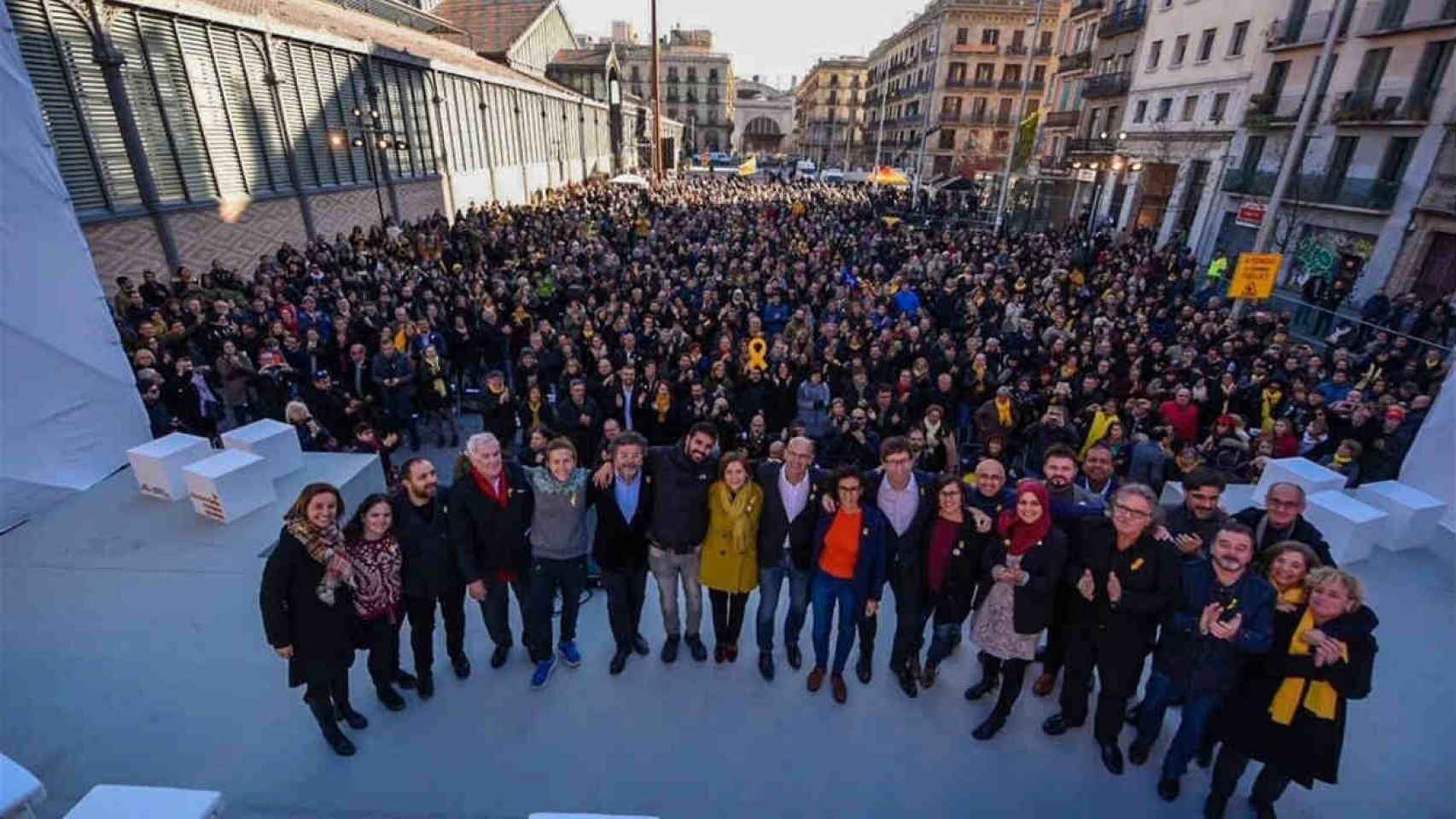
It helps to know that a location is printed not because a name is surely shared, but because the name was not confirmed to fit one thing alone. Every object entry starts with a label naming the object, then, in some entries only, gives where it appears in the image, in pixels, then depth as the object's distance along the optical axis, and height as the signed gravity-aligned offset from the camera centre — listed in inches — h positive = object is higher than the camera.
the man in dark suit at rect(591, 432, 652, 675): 158.1 -86.7
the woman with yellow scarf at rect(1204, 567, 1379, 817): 115.1 -91.5
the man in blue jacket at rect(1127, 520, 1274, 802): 123.3 -86.5
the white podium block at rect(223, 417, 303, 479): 224.8 -98.0
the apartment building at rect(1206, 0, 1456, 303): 674.8 +54.5
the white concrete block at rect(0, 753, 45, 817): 95.1 -91.2
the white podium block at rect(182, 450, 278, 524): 209.8 -104.8
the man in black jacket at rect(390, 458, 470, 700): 144.1 -85.7
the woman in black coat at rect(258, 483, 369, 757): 128.2 -85.4
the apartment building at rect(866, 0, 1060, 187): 2009.1 +293.8
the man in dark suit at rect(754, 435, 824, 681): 158.7 -81.4
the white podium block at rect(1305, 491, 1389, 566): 219.1 -110.3
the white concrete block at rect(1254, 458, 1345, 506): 234.4 -101.5
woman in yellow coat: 157.3 -86.9
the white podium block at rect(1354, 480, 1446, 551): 231.5 -112.0
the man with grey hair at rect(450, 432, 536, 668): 148.9 -80.8
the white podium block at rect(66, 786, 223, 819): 89.3 -86.9
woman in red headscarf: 141.1 -88.2
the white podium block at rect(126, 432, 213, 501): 223.9 -103.7
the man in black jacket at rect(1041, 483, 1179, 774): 132.0 -83.9
